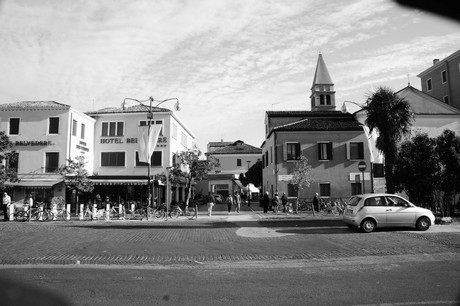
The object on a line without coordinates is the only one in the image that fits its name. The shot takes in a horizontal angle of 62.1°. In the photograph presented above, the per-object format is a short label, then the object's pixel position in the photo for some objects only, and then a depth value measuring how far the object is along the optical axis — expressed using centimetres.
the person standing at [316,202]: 3066
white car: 1619
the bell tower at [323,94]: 6611
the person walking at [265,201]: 3147
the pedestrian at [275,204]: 3216
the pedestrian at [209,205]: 2764
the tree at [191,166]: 3781
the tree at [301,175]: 3228
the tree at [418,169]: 2200
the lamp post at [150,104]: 2561
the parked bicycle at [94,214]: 2544
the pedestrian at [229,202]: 3222
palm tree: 2375
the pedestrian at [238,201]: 3205
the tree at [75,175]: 2847
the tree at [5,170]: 2422
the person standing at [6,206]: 2460
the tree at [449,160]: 2134
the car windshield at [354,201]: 1692
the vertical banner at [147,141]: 2558
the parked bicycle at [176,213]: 2660
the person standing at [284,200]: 3266
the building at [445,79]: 4772
